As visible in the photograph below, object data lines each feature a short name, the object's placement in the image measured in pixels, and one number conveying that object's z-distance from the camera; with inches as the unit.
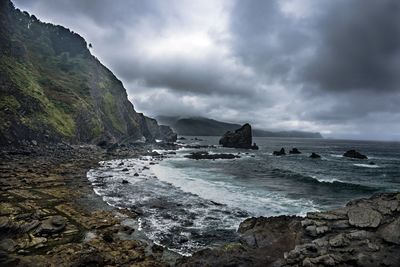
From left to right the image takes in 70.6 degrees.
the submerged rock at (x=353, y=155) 4436.5
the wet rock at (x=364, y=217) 785.1
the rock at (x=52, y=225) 908.0
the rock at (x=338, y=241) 711.7
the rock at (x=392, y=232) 689.6
